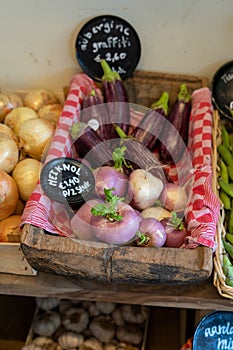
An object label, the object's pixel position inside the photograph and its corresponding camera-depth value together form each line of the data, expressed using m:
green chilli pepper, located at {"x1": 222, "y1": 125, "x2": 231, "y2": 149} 1.41
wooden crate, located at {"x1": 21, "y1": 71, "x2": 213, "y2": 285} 1.06
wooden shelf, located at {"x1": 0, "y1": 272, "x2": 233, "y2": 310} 1.18
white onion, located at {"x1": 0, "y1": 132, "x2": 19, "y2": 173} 1.34
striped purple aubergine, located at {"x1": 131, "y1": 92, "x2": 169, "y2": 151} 1.40
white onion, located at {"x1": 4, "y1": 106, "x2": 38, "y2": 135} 1.47
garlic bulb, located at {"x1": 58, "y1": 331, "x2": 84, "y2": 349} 1.51
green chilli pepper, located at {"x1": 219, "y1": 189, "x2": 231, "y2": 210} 1.29
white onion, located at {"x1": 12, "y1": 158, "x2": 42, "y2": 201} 1.33
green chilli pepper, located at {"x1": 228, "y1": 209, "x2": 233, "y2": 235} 1.26
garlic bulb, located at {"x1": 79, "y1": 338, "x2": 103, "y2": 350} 1.49
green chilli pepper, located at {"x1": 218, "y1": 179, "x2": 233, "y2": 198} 1.31
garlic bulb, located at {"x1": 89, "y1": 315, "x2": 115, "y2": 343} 1.52
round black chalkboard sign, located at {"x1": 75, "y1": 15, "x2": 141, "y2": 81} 1.46
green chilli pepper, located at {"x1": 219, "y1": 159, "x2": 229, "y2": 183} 1.35
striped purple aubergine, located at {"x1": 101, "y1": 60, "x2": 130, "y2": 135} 1.43
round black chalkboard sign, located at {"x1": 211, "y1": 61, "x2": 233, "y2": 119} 1.47
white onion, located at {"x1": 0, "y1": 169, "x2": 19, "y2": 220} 1.28
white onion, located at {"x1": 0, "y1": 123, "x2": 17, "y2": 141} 1.43
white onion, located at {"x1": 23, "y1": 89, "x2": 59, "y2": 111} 1.53
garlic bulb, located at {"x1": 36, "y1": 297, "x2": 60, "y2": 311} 1.61
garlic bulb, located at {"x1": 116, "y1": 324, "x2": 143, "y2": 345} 1.51
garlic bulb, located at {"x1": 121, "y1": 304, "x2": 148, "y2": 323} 1.56
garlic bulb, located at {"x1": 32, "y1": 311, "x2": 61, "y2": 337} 1.54
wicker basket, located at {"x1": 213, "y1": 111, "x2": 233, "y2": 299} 1.13
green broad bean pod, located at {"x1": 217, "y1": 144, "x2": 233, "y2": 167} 1.38
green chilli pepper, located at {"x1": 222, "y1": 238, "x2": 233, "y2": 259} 1.20
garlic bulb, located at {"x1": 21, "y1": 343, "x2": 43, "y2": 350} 1.48
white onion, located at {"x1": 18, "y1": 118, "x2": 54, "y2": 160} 1.39
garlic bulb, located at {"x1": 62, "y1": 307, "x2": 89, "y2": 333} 1.54
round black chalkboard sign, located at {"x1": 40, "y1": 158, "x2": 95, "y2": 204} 1.17
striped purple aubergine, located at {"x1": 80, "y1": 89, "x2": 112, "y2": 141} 1.40
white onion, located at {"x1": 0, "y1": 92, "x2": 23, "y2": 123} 1.52
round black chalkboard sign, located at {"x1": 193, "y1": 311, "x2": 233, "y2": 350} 1.27
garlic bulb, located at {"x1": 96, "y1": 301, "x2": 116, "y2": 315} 1.58
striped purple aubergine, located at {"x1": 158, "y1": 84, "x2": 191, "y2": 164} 1.39
